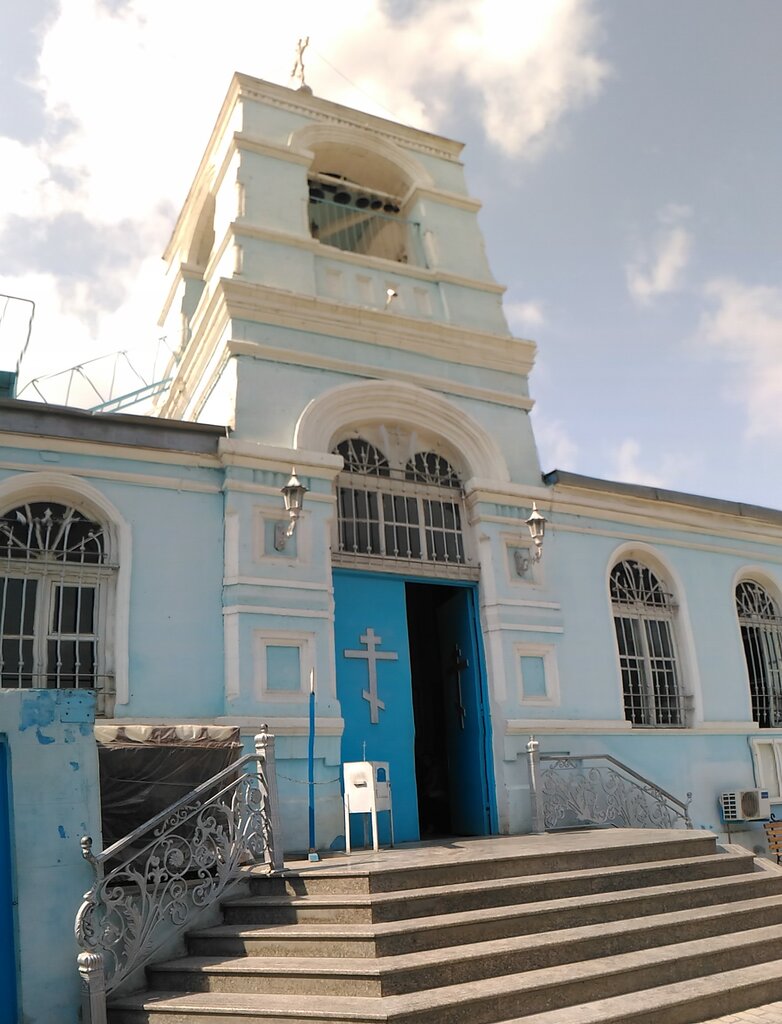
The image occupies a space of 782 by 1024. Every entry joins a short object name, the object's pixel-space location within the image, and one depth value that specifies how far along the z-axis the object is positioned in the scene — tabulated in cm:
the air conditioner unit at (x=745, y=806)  1130
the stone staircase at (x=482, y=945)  513
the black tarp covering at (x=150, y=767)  639
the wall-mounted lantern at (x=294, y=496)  884
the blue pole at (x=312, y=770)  763
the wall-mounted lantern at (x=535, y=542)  1029
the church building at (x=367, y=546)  867
